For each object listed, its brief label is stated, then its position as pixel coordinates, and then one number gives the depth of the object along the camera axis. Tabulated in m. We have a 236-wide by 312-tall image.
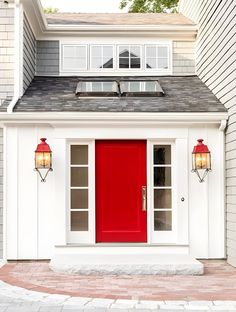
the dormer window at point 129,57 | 10.59
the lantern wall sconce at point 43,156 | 7.99
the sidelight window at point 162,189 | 8.43
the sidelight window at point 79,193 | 8.38
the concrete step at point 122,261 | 7.19
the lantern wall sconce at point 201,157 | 8.09
